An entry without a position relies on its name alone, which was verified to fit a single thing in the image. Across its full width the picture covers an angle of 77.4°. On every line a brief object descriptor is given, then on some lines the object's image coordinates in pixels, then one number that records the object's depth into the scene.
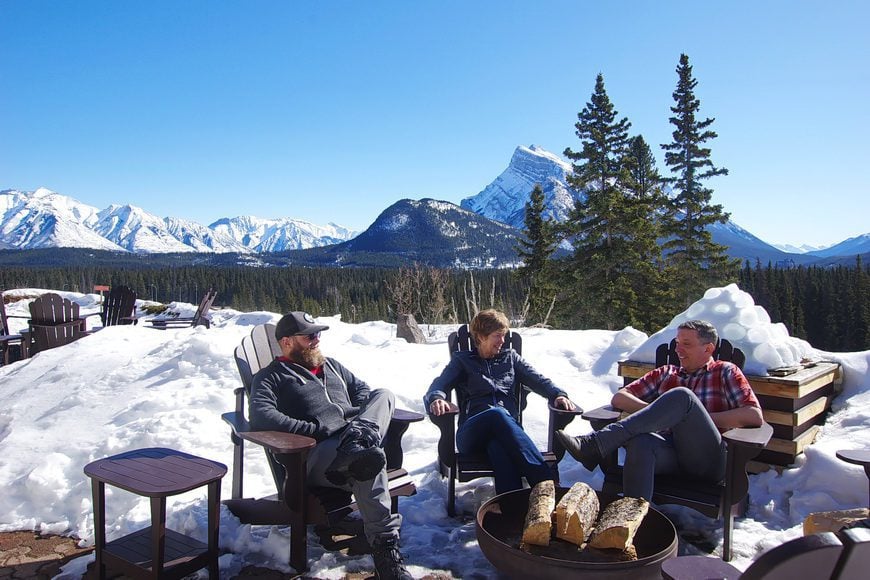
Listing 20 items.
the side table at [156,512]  2.16
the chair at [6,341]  7.58
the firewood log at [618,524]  1.84
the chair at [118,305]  10.15
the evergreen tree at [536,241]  20.52
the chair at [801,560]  0.85
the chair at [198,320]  9.84
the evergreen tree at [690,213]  18.05
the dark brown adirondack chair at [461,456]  2.79
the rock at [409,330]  8.99
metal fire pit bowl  1.67
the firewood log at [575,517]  1.90
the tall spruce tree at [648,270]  15.63
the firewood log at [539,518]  1.88
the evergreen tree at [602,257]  15.81
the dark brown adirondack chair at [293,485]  2.41
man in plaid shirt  2.52
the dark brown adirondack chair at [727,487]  2.40
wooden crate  3.04
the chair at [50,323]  7.77
